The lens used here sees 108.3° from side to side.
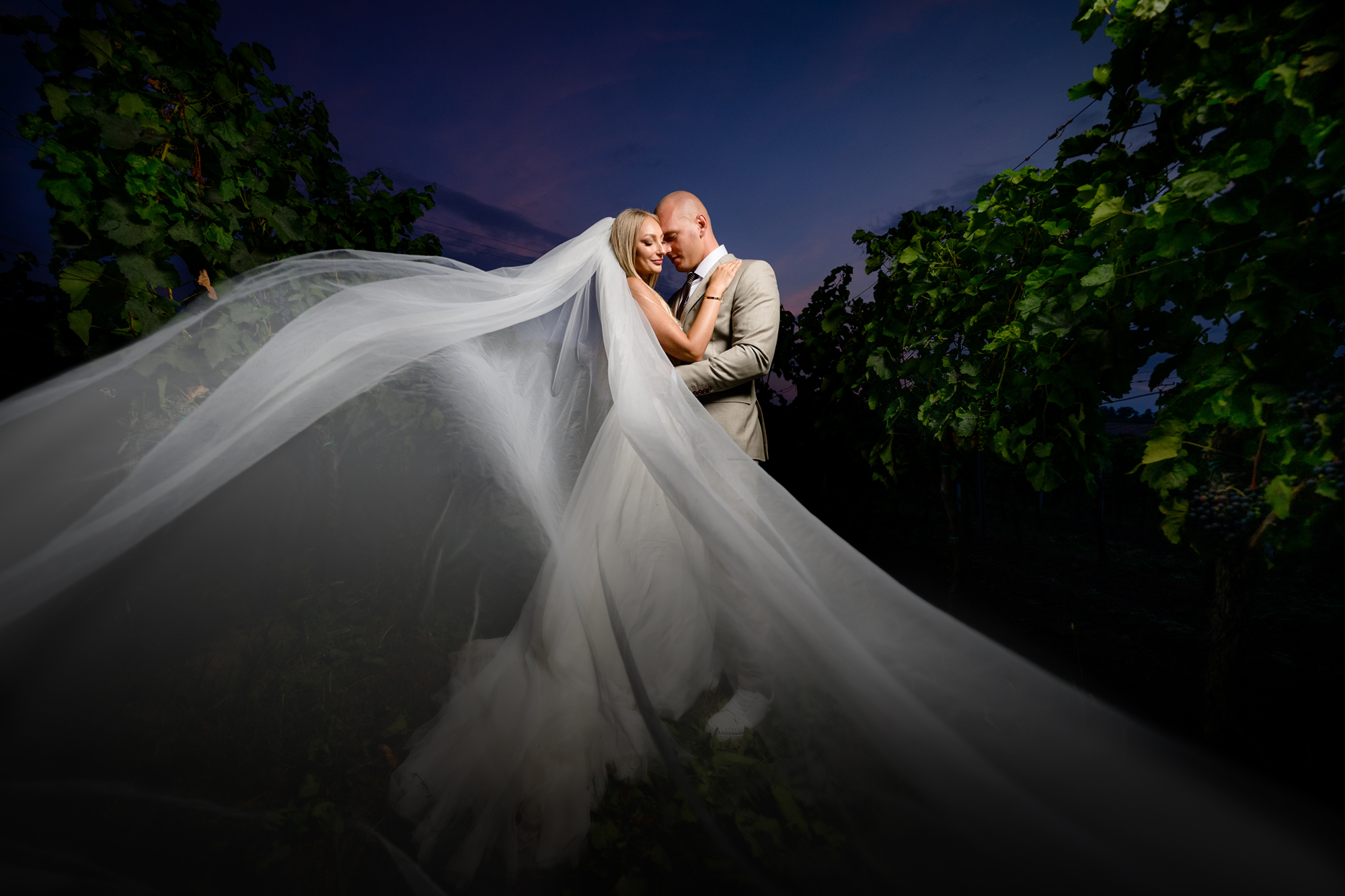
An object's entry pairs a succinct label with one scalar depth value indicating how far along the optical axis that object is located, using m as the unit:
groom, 2.18
